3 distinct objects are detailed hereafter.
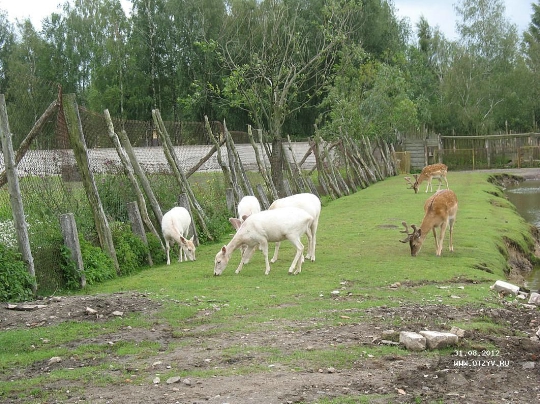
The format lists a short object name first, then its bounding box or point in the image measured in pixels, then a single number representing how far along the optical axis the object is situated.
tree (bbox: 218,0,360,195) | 28.77
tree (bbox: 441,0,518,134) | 56.34
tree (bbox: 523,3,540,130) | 57.59
